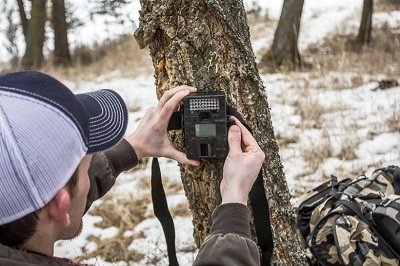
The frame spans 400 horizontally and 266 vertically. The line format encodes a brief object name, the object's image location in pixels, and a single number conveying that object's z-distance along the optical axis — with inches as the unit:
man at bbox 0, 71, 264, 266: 50.8
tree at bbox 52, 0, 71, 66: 505.0
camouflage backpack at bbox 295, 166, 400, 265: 97.5
